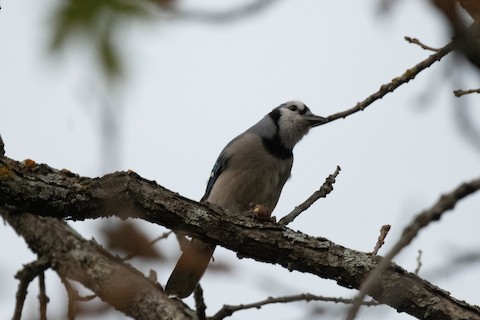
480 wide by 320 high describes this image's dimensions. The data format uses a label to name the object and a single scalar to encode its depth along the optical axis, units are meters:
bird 10.80
